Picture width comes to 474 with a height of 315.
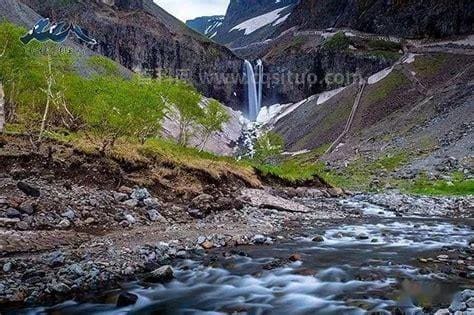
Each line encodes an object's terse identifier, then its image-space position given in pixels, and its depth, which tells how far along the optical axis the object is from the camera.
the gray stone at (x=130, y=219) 15.71
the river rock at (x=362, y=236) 17.02
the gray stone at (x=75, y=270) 10.49
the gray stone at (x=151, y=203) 17.59
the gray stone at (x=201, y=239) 14.41
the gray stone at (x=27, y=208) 13.72
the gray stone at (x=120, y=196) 17.12
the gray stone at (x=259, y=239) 15.48
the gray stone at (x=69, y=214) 14.45
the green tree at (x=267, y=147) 64.31
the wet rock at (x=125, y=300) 9.60
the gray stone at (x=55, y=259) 10.88
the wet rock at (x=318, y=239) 16.23
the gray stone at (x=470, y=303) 8.24
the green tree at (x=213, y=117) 42.41
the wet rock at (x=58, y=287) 9.73
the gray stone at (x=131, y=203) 17.01
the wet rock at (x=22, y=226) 12.82
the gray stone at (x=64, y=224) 13.83
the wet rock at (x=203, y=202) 19.23
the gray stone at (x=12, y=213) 13.26
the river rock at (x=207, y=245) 14.29
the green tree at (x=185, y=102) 39.09
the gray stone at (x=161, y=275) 11.05
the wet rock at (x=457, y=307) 8.20
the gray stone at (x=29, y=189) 14.95
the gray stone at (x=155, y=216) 16.69
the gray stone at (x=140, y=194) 17.80
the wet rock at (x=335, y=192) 33.92
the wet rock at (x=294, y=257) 13.41
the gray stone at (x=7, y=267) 10.26
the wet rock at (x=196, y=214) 18.39
